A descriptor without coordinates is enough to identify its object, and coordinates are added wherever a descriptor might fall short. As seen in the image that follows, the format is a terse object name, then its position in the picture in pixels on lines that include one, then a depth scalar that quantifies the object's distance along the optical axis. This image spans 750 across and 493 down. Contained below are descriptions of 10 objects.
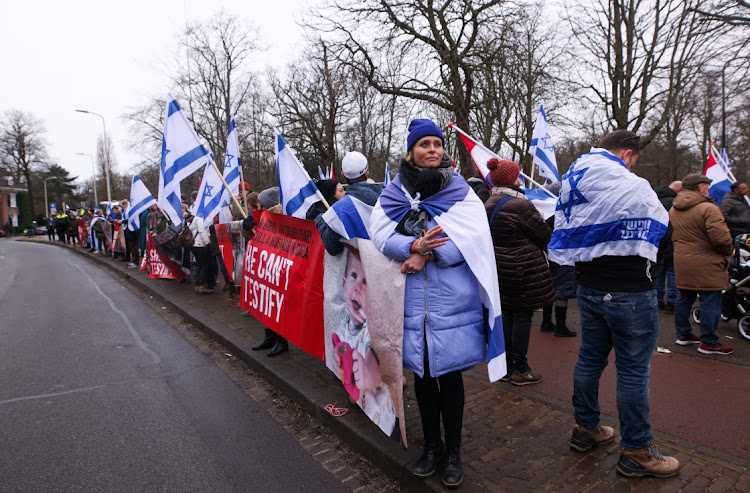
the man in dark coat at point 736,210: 6.93
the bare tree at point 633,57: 14.91
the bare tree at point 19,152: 57.40
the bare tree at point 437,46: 15.63
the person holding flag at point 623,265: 2.58
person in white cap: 3.39
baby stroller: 5.45
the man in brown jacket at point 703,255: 4.76
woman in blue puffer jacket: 2.55
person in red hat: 4.07
